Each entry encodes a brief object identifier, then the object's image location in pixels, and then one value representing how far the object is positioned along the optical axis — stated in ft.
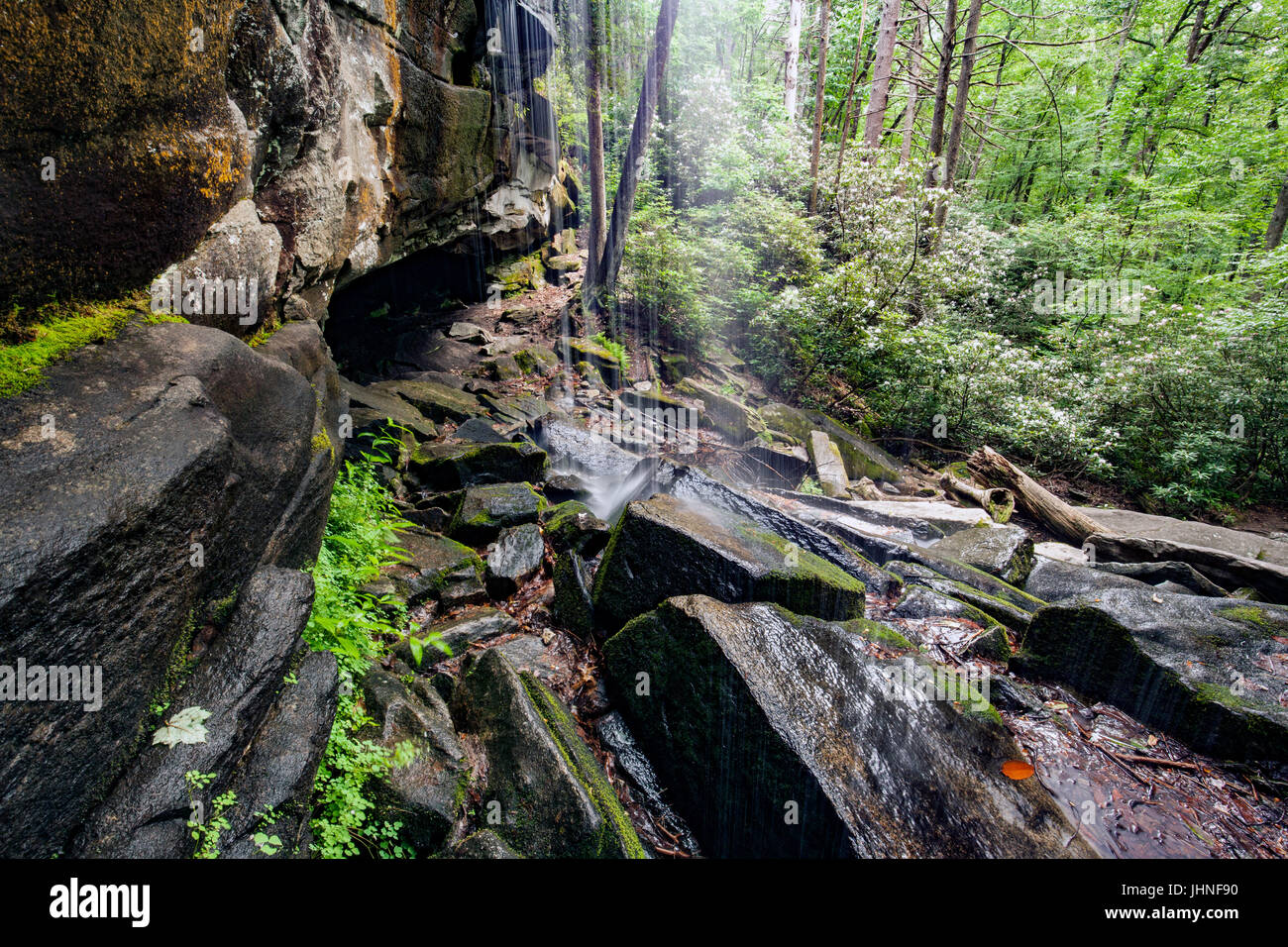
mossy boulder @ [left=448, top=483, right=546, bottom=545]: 20.01
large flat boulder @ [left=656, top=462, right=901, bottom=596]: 20.21
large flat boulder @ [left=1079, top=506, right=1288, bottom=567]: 26.40
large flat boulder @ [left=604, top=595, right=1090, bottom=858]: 9.90
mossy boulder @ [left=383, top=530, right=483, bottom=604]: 16.01
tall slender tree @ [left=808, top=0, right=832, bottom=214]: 50.46
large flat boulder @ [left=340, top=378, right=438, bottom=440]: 24.57
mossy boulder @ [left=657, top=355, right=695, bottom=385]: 45.99
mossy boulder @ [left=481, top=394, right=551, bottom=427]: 33.24
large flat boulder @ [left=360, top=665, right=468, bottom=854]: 9.02
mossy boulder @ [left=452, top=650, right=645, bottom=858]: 9.07
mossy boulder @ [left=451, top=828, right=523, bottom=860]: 8.57
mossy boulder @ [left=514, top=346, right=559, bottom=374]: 40.98
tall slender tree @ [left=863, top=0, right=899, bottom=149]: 47.29
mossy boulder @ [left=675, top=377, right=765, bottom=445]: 37.78
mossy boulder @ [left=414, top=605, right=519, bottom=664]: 14.49
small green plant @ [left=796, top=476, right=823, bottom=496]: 32.74
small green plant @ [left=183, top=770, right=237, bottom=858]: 7.06
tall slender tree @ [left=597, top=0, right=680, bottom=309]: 34.37
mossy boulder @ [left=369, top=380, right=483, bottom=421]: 30.58
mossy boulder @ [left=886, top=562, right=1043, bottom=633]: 18.38
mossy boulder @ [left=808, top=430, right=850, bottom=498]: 32.86
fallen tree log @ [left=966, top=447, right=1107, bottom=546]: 28.84
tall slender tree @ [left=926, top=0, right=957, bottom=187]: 40.42
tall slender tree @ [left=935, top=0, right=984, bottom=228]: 40.45
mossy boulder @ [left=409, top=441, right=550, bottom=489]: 24.16
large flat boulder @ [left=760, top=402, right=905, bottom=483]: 36.76
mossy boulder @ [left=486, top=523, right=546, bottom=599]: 17.62
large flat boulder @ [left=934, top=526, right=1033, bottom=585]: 22.72
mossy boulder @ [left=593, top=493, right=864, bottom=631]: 14.55
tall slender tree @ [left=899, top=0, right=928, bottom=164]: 52.54
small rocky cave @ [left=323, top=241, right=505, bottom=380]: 34.04
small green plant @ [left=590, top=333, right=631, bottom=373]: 43.78
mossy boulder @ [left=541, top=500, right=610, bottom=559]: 19.08
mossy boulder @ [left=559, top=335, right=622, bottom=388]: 42.98
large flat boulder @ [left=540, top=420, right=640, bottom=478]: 29.81
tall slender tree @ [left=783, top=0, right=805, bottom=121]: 64.69
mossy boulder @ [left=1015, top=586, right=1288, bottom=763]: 13.16
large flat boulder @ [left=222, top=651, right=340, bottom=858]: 7.52
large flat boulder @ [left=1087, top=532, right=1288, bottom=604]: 23.06
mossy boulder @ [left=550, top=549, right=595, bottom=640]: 15.83
